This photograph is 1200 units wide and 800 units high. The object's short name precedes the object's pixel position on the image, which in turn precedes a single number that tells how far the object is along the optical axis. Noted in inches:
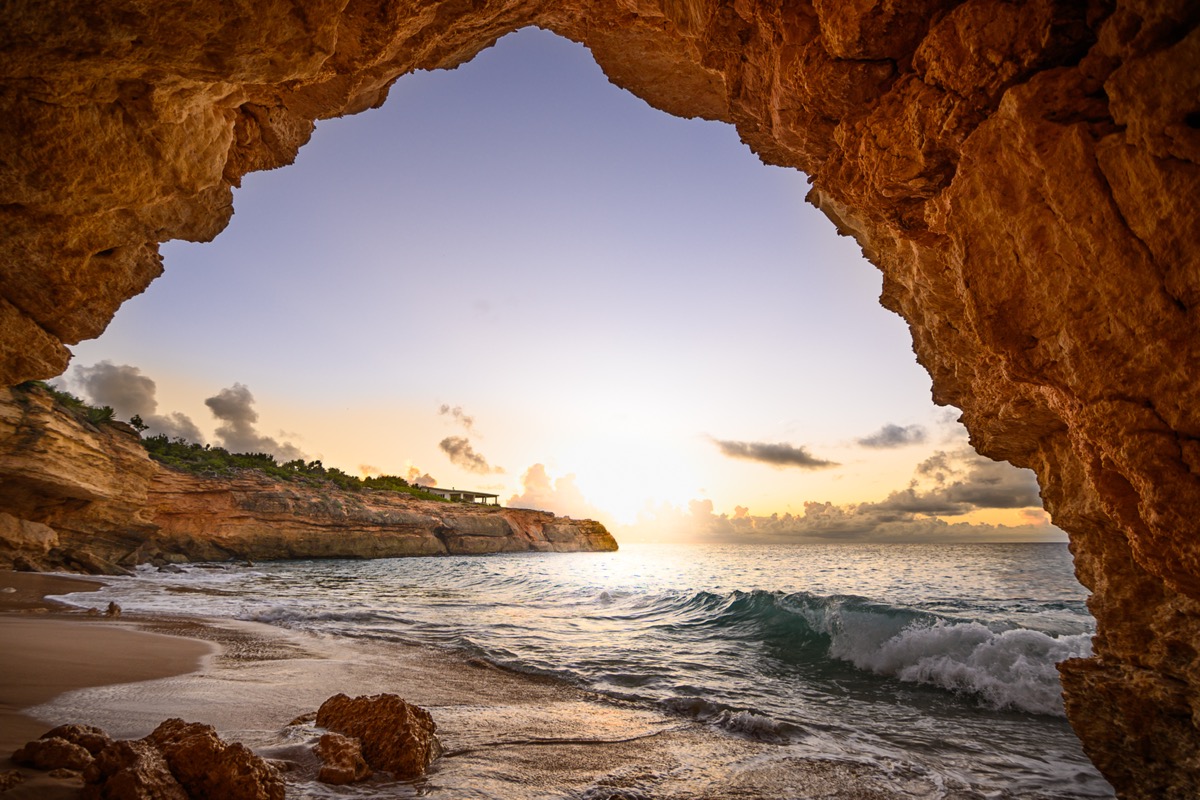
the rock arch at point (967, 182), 110.6
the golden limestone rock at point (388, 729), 166.2
